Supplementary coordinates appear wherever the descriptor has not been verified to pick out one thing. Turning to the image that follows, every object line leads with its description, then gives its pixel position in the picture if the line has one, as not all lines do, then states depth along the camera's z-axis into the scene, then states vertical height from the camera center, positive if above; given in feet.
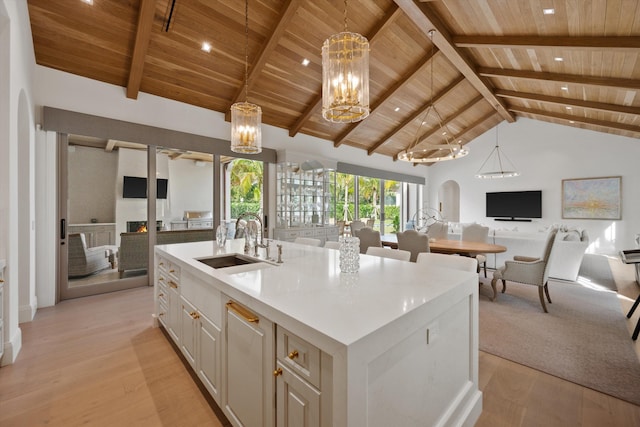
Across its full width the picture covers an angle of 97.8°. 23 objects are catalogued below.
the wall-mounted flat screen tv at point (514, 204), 27.02 +0.80
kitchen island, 3.06 -1.83
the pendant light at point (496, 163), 28.94 +5.18
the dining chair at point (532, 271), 11.05 -2.45
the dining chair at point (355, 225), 18.96 -1.00
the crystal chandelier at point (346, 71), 6.79 +3.44
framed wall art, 23.04 +1.30
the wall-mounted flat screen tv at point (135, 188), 13.85 +1.04
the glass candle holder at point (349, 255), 5.78 -0.93
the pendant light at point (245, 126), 9.66 +2.92
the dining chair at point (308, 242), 10.91 -1.27
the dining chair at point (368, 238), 14.60 -1.46
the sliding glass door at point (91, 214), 12.07 -0.28
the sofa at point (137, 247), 13.64 -1.91
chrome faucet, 7.82 -0.86
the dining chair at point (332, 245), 9.99 -1.26
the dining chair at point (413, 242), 12.81 -1.47
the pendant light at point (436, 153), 12.72 +2.93
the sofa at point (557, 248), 14.98 -2.05
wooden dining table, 12.69 -1.70
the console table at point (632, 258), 8.67 -1.41
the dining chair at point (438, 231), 16.97 -1.23
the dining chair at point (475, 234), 15.64 -1.25
